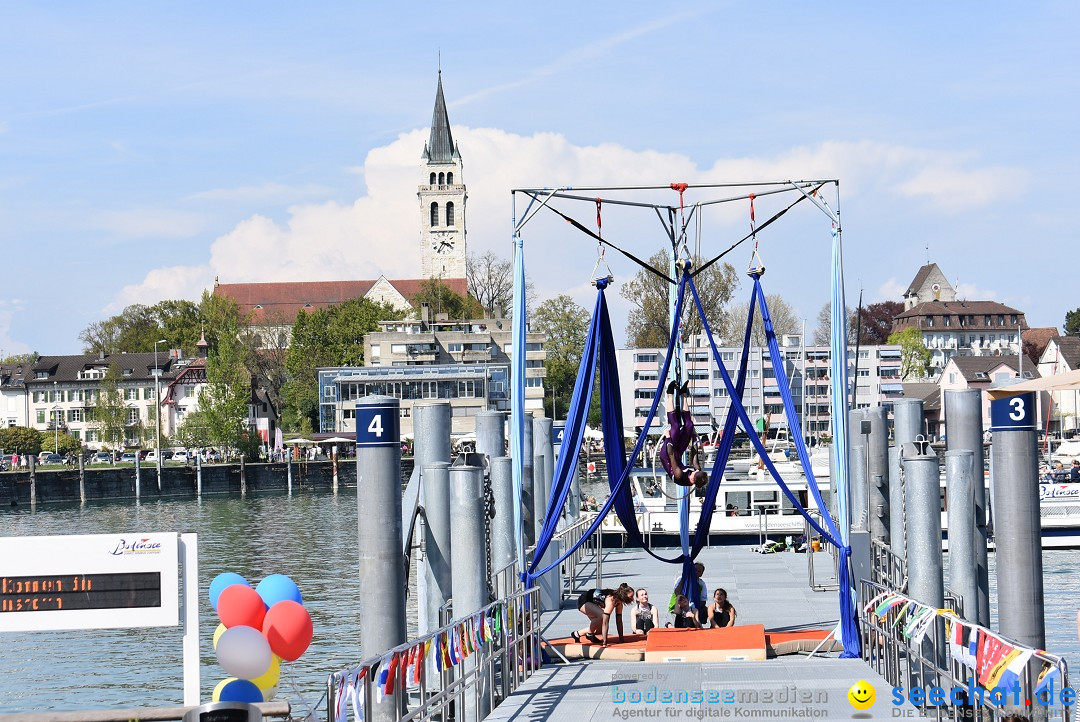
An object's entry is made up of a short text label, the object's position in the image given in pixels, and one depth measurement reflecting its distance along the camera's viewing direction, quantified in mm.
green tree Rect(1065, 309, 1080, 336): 182250
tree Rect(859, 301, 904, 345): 173000
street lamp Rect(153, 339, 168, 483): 91506
